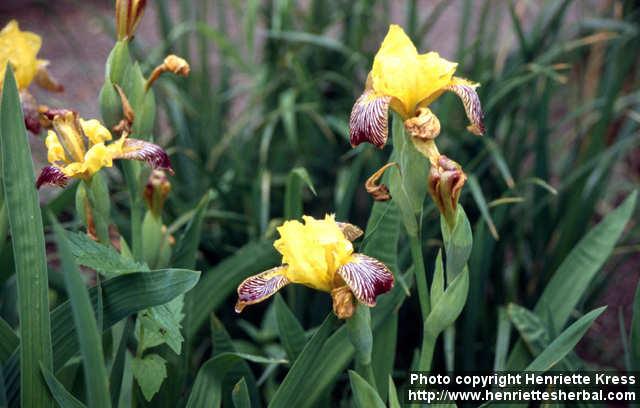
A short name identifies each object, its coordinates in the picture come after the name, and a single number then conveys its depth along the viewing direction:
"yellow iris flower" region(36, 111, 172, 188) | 0.77
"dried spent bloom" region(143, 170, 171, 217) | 0.85
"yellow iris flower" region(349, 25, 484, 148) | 0.75
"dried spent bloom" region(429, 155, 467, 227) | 0.75
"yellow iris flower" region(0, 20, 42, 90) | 0.84
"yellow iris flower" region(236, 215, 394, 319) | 0.72
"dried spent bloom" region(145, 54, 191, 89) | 0.84
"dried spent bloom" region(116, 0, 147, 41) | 0.84
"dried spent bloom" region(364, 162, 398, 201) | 0.78
